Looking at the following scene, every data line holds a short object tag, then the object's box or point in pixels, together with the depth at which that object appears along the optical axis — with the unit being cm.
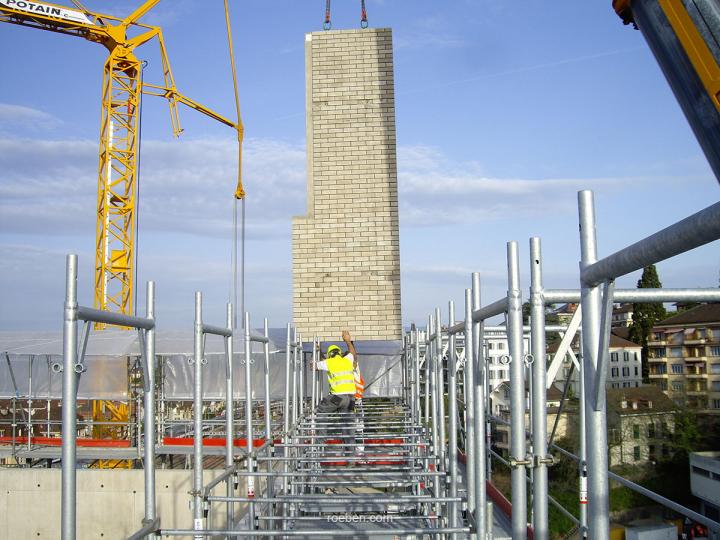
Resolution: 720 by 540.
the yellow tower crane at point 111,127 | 2411
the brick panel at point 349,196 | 1330
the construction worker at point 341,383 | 1021
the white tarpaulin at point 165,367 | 1335
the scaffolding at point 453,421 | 246
